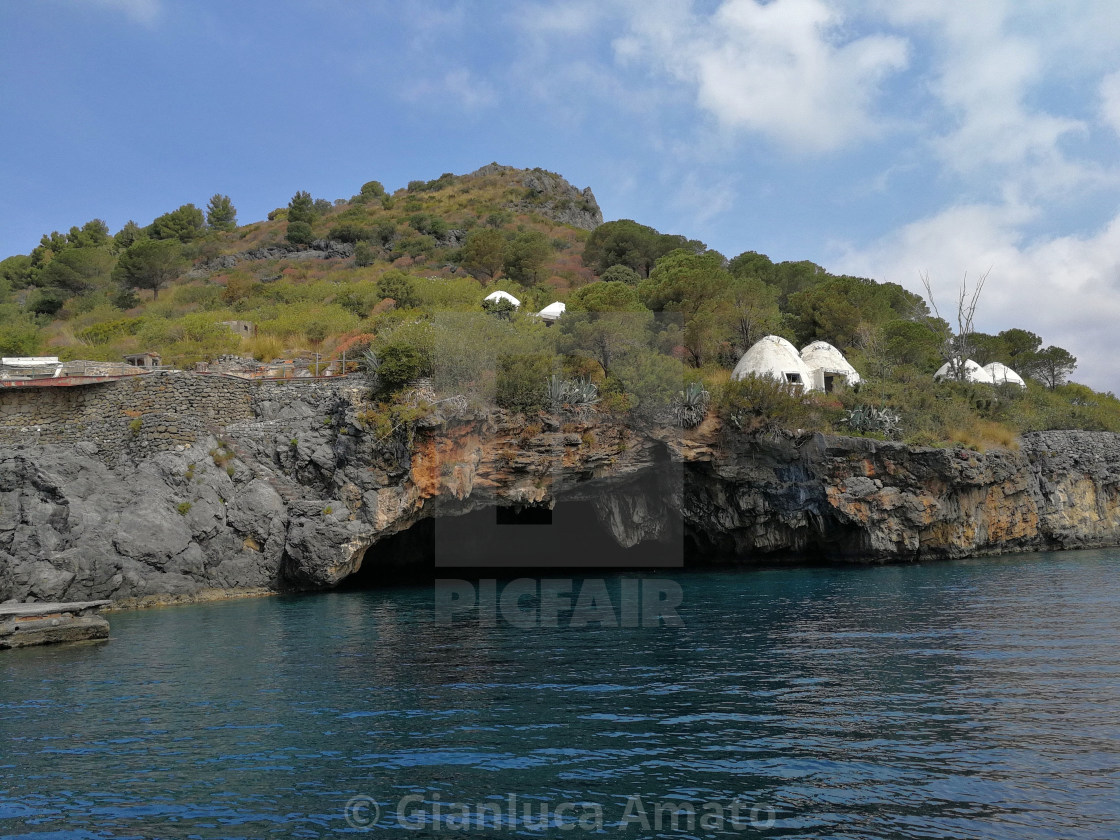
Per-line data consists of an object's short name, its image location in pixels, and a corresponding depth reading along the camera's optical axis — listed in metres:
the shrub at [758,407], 34.12
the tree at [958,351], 48.03
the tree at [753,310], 48.56
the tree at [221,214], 103.75
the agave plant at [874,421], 37.59
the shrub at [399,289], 51.66
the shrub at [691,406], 33.88
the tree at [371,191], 111.22
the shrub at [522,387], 32.28
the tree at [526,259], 66.00
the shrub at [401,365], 31.11
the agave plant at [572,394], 32.38
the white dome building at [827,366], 45.50
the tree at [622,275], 65.25
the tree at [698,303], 43.38
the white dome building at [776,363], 42.16
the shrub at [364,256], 78.69
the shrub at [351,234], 85.19
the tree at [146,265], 66.38
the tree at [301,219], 86.00
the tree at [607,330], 35.31
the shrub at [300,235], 85.81
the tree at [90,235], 87.06
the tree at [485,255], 67.19
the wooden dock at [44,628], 20.53
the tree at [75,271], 66.62
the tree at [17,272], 76.56
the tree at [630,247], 72.94
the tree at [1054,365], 59.47
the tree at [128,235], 88.75
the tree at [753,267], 66.56
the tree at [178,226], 91.56
